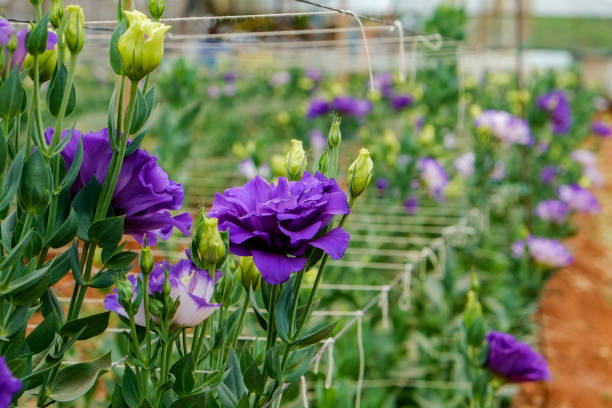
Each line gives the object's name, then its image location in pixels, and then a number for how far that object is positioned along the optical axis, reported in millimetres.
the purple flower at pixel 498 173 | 2731
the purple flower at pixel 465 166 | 2559
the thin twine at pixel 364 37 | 923
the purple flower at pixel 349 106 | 3070
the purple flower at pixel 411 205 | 2352
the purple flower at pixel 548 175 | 3295
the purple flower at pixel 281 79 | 5439
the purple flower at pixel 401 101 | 3221
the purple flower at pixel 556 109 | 3040
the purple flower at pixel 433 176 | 2275
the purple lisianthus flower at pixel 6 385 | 686
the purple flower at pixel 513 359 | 1129
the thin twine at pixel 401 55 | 1142
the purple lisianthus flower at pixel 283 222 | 783
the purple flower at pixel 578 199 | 2910
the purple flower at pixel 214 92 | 4753
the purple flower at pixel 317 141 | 3045
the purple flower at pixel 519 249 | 2329
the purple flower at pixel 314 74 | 5034
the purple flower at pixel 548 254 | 2240
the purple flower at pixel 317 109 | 3128
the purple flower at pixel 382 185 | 2427
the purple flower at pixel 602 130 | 4540
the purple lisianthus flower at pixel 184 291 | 782
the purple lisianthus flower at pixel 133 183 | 800
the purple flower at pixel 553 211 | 2856
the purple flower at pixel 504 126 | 2244
